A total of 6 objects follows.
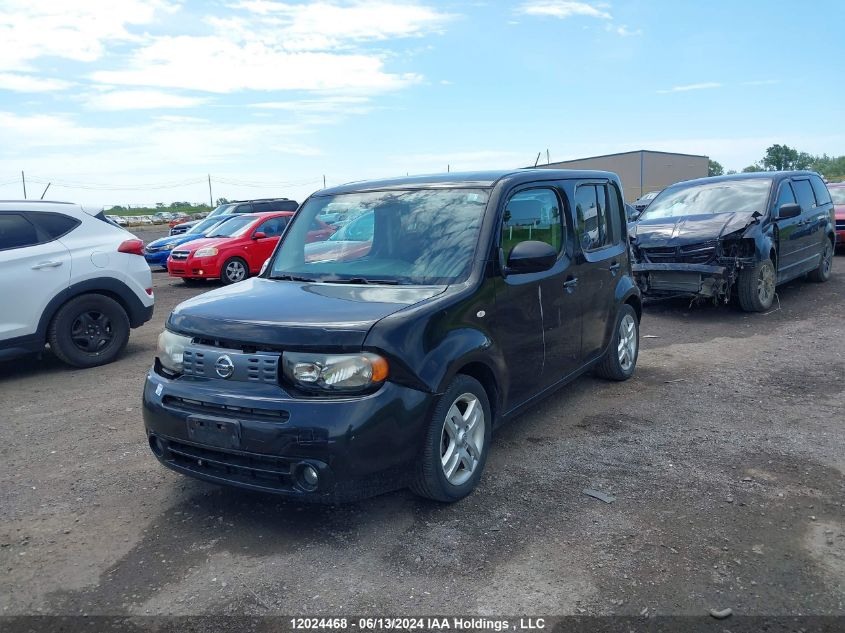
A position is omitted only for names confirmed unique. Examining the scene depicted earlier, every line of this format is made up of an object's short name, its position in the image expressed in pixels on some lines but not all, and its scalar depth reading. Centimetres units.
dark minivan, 909
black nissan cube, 342
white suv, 698
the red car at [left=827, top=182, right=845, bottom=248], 1559
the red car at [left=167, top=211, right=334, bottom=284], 1475
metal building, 4988
